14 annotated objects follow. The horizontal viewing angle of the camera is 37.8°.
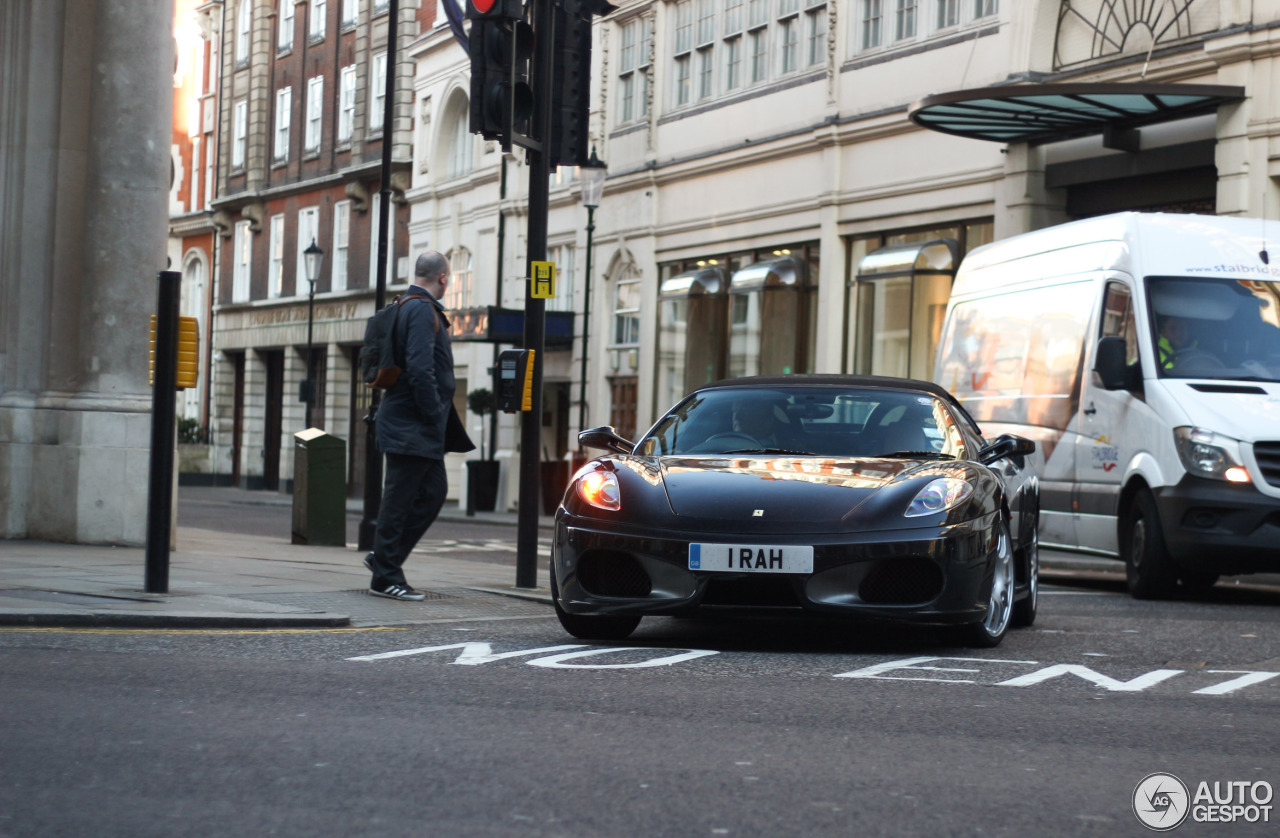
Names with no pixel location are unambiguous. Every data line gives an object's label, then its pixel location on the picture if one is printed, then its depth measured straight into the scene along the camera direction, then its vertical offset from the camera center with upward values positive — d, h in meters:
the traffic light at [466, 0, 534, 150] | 11.59 +2.30
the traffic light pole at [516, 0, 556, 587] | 12.18 +1.10
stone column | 14.56 +1.29
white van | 12.80 +0.49
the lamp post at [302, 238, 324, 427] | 42.44 +3.68
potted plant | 34.25 -0.94
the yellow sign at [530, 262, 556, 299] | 12.16 +1.01
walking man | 10.63 +0.01
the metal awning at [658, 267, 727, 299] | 33.38 +2.83
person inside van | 13.48 +0.85
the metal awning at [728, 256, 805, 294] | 30.77 +2.81
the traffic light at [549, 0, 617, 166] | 12.49 +2.35
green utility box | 18.88 -0.64
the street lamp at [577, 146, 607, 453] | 33.53 +4.39
